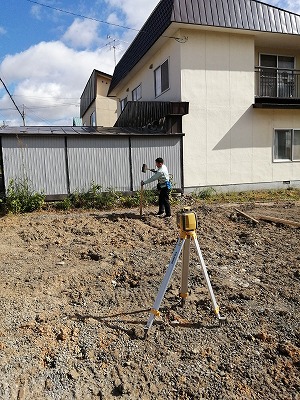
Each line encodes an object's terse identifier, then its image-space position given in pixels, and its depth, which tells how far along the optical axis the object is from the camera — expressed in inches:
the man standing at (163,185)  351.6
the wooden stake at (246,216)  314.0
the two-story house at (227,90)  472.4
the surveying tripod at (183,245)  132.2
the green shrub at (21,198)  377.7
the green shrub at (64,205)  398.0
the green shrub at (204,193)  472.8
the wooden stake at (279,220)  293.0
